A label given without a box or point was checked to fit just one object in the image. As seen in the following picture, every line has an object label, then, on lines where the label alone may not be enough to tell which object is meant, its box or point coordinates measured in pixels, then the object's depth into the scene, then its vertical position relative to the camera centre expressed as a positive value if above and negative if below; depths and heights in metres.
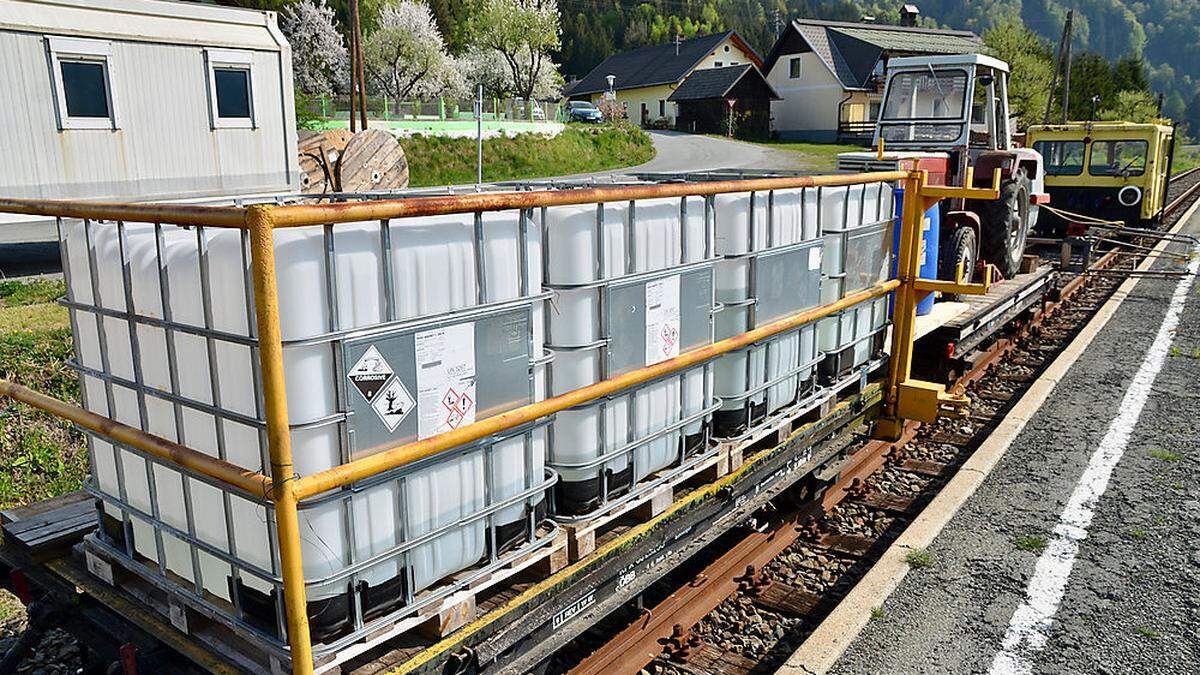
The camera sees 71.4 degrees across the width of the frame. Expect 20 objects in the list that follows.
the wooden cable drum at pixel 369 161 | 16.69 +0.13
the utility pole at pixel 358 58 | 24.89 +3.43
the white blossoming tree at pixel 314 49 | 43.06 +6.14
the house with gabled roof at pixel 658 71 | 63.19 +7.17
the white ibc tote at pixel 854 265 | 5.52 -0.74
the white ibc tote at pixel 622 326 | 3.51 -0.73
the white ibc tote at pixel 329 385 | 2.63 -0.73
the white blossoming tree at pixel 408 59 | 45.94 +5.85
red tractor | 9.77 +0.32
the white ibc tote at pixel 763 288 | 4.50 -0.72
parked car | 49.56 +2.90
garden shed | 55.34 +3.89
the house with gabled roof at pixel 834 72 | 53.00 +5.62
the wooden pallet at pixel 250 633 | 2.84 -1.61
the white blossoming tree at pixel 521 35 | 51.97 +8.02
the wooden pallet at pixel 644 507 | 3.60 -1.60
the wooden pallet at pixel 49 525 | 3.78 -1.64
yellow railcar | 17.70 -0.29
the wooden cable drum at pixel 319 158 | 16.97 +0.20
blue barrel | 7.21 -0.74
